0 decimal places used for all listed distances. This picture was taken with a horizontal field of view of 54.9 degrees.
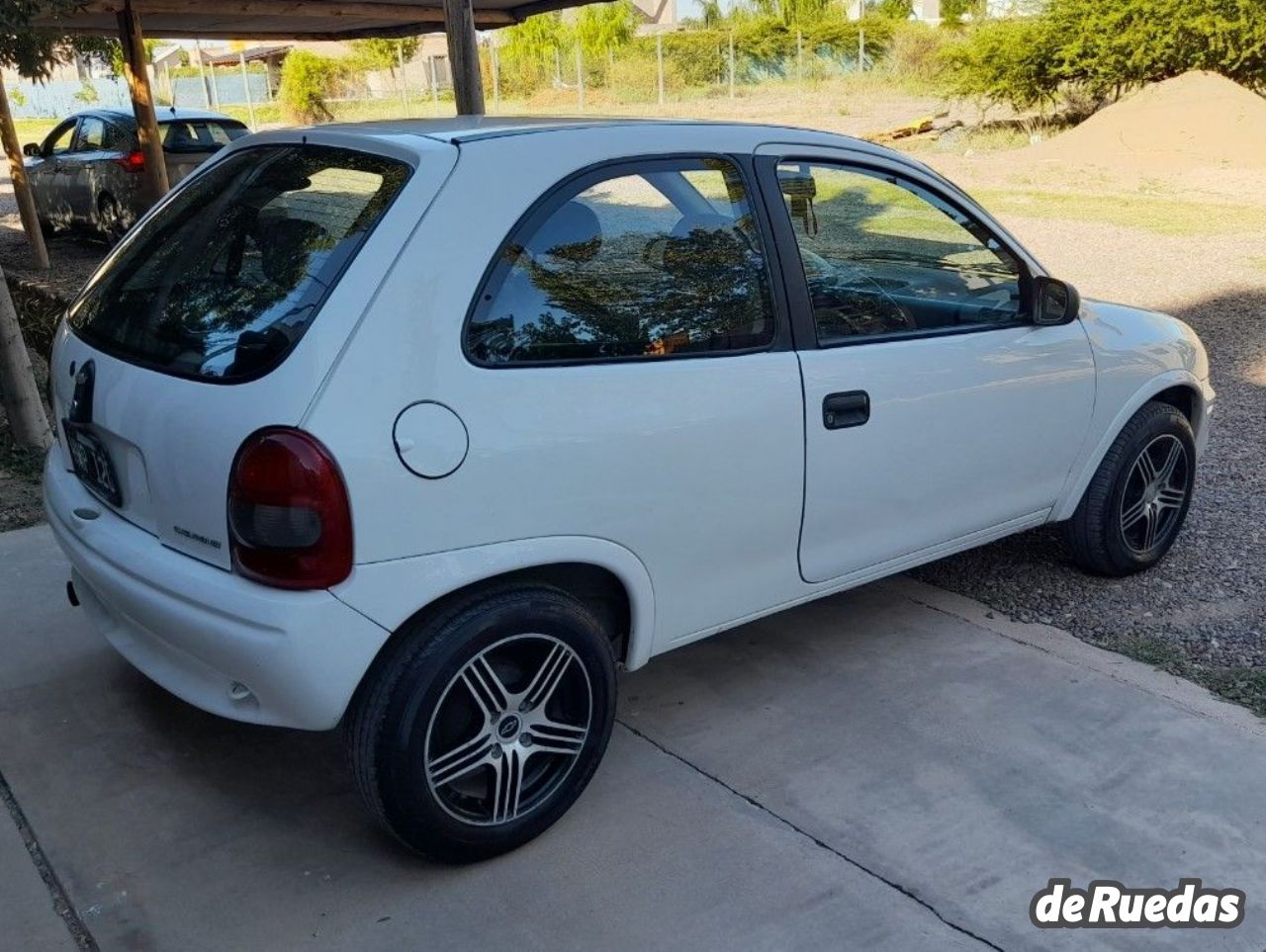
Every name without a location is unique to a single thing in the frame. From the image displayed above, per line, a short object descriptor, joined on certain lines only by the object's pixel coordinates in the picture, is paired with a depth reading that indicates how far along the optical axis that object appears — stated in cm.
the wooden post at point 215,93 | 4728
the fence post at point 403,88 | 4056
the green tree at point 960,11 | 2725
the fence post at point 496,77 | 3803
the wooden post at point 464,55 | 685
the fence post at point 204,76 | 4772
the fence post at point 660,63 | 3484
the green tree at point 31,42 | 646
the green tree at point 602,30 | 4609
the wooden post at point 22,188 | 1304
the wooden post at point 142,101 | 1155
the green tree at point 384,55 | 4412
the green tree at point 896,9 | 5038
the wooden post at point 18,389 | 596
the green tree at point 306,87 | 4331
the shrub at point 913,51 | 3828
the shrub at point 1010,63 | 2330
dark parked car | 1397
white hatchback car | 271
